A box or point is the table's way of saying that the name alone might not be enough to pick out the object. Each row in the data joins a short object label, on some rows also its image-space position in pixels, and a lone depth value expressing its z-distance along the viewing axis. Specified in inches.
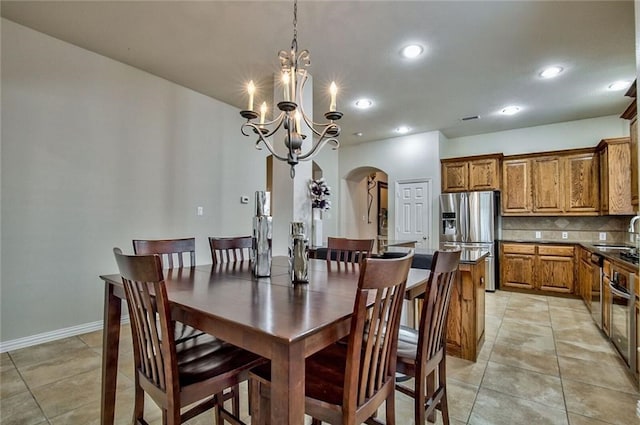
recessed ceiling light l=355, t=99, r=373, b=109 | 162.1
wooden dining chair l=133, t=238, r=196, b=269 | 73.6
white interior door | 219.1
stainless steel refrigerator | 192.7
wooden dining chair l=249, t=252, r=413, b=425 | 38.0
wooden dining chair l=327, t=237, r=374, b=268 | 91.0
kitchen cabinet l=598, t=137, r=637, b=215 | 158.9
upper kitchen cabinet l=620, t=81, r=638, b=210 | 113.8
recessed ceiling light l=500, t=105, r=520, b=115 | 169.3
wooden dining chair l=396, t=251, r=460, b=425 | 51.1
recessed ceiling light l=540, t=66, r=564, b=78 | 126.4
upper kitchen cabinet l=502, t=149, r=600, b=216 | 180.1
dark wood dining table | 33.4
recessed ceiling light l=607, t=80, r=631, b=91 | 138.7
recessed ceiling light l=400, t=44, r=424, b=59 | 110.7
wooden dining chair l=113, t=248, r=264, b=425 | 41.2
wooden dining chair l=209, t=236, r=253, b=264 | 88.4
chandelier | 74.4
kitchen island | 96.4
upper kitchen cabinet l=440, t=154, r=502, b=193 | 200.8
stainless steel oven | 85.4
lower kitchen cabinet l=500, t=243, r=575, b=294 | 175.3
